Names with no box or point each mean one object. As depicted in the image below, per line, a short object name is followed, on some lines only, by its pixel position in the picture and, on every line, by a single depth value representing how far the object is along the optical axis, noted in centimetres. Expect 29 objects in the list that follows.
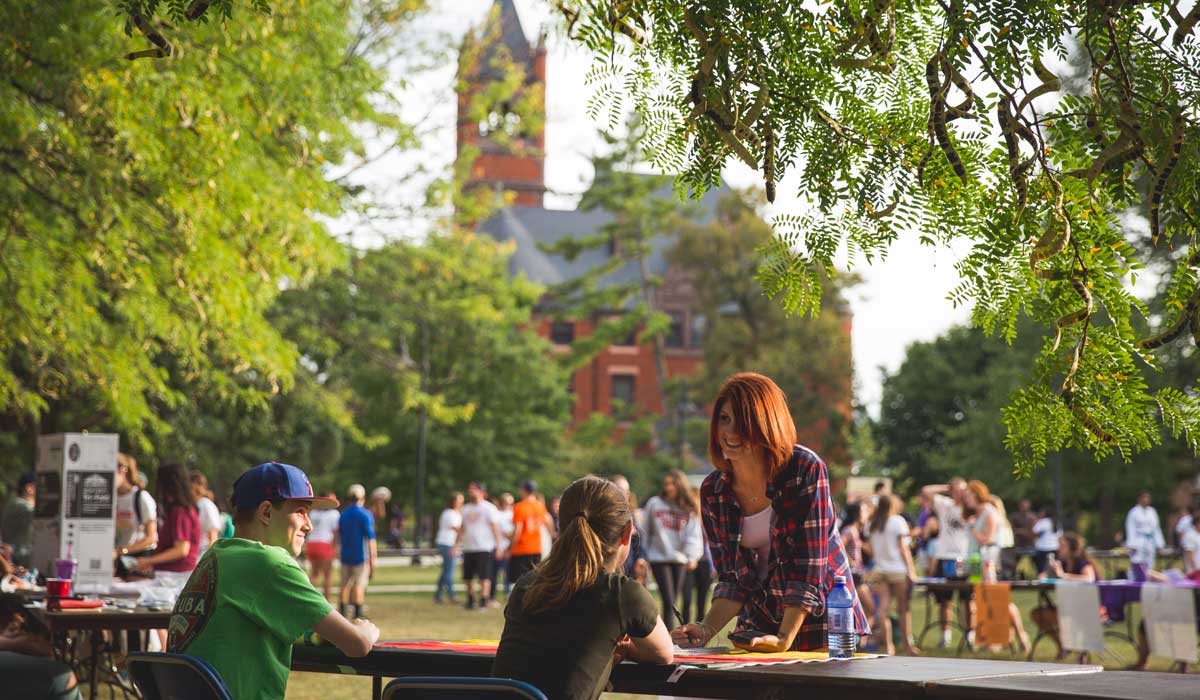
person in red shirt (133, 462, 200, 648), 1109
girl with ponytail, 414
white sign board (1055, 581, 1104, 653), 1294
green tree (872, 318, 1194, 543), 5500
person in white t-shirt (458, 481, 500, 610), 2269
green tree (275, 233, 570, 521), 2848
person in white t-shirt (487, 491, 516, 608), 2745
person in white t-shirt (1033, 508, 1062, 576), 2434
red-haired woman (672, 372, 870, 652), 489
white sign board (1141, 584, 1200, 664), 1195
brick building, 7869
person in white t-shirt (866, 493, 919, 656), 1648
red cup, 793
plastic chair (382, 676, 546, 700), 376
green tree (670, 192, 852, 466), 5662
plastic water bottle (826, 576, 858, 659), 483
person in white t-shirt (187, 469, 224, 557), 1356
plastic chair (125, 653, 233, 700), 414
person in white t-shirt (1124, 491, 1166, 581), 2322
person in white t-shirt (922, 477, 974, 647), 1758
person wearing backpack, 1266
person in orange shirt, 2128
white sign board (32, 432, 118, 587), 1138
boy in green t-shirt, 433
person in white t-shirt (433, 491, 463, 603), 2469
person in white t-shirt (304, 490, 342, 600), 2147
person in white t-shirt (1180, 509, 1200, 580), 1900
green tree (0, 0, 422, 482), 1137
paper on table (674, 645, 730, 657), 480
